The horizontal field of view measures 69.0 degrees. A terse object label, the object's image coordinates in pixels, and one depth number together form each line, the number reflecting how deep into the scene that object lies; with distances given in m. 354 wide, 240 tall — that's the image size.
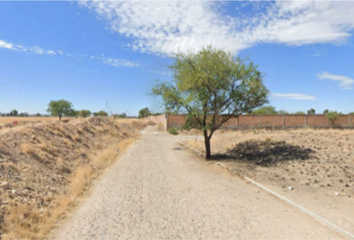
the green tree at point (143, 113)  122.79
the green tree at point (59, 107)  66.88
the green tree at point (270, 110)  60.12
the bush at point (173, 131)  35.03
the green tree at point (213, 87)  12.92
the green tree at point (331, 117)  38.19
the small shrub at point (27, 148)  9.71
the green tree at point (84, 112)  87.88
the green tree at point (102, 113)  73.16
